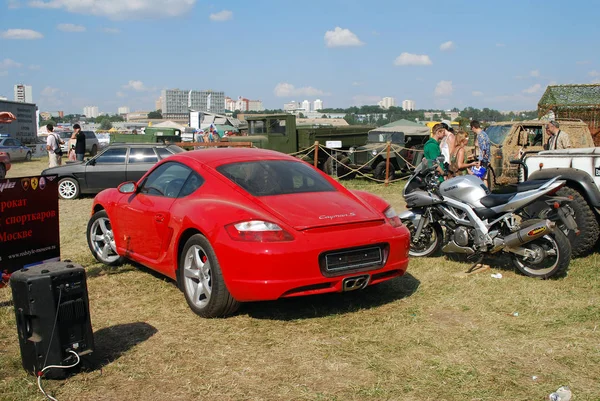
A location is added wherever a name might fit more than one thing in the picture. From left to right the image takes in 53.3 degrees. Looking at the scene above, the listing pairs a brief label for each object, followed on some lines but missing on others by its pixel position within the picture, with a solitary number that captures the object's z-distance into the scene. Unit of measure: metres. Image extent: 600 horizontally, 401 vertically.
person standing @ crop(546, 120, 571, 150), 11.61
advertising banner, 5.49
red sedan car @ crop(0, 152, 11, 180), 17.80
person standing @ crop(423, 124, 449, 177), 9.76
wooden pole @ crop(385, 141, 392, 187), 16.97
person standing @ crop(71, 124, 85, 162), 17.78
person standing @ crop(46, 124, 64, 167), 17.95
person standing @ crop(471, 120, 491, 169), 10.90
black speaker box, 3.82
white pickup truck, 7.02
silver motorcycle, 6.12
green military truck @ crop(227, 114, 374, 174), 20.25
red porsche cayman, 4.66
